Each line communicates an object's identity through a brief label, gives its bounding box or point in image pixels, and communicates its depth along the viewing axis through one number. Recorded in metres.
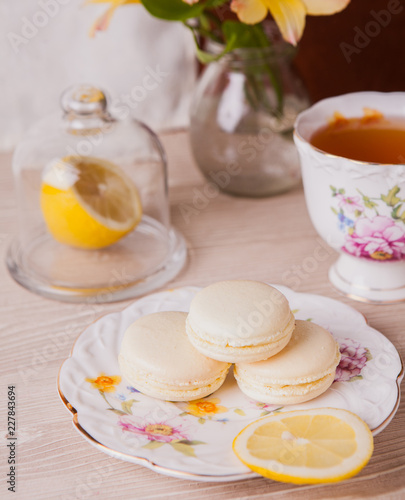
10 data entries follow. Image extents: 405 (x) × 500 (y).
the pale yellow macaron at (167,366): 0.42
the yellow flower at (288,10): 0.52
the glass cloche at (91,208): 0.55
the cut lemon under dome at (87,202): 0.55
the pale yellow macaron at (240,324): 0.42
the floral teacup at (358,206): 0.48
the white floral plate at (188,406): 0.40
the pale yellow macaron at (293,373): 0.42
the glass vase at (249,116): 0.59
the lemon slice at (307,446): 0.38
